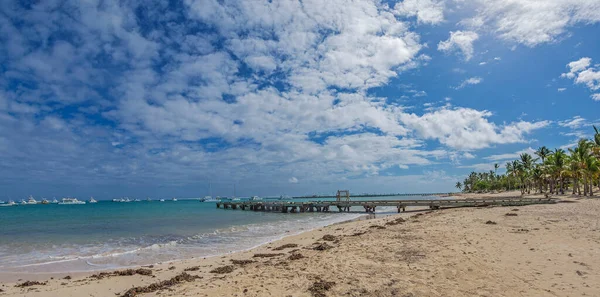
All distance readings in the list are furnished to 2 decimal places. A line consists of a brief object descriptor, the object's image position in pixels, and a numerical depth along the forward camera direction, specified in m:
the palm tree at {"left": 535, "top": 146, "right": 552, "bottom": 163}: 67.92
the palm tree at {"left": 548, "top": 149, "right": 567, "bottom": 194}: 51.47
